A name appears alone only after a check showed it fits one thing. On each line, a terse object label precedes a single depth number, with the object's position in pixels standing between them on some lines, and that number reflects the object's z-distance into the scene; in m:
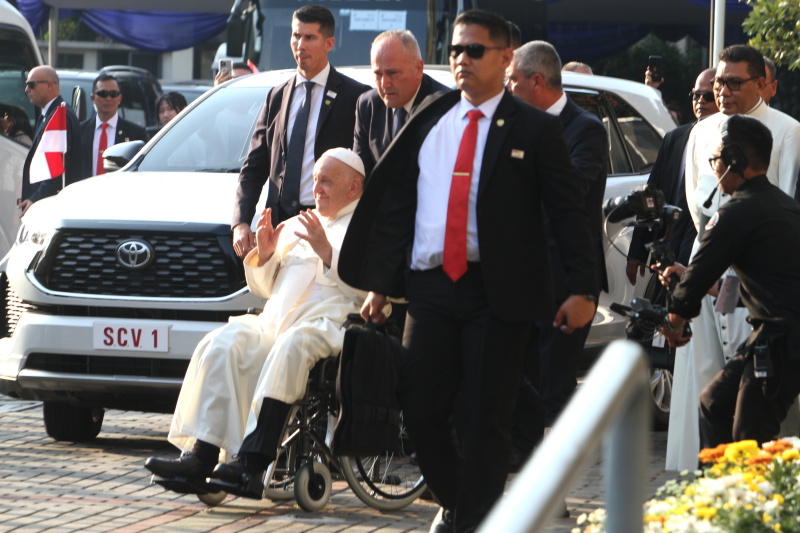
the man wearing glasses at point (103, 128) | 24.28
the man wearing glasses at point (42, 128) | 21.48
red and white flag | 20.83
